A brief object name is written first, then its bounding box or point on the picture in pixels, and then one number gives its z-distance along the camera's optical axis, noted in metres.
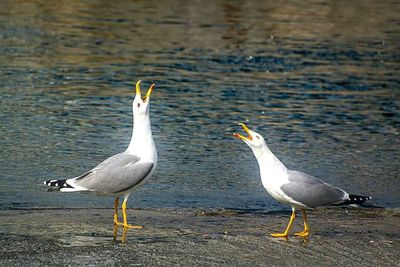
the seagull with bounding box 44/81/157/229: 19.39
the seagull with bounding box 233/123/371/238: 18.89
